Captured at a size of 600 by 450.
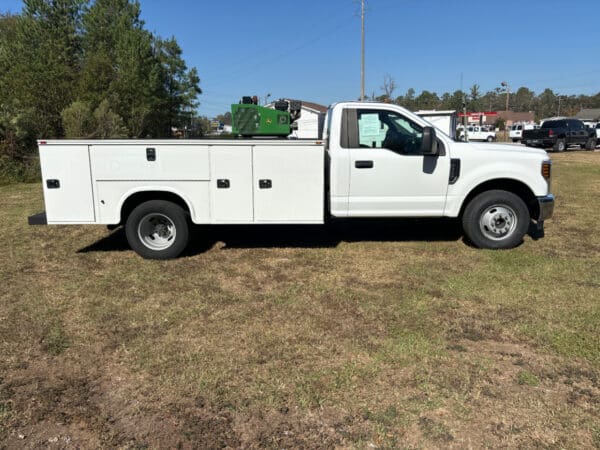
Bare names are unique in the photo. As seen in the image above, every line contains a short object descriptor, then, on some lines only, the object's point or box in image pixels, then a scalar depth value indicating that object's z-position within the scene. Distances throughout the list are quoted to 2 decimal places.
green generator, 7.27
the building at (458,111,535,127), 72.25
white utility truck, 6.05
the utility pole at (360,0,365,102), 34.72
